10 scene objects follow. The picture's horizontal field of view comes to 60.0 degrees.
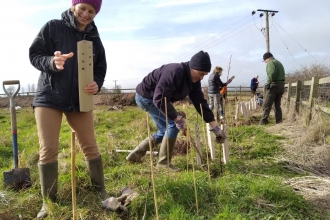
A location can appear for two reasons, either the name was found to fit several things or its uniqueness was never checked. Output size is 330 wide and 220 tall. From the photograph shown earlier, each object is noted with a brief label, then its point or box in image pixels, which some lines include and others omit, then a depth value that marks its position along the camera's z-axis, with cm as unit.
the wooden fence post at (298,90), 749
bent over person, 303
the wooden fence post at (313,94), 569
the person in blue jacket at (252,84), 1376
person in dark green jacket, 684
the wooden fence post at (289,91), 955
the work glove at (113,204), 236
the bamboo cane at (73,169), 138
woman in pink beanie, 218
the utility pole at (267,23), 2236
